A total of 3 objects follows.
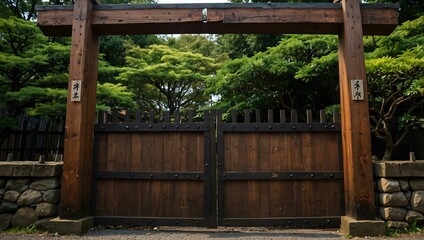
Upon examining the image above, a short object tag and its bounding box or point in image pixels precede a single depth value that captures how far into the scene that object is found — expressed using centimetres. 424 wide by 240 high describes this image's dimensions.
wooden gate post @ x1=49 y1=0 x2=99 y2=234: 437
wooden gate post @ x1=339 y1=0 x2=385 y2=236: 424
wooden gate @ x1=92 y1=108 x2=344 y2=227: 472
